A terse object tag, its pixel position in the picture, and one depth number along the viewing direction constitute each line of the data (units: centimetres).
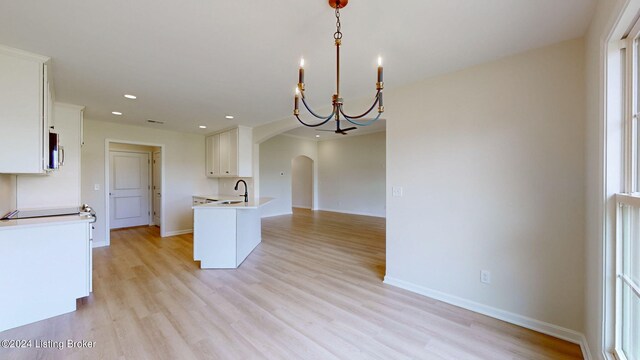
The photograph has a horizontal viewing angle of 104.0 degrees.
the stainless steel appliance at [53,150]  262
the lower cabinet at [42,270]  214
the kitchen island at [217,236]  359
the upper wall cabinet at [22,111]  218
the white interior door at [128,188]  611
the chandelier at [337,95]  146
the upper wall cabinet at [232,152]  536
